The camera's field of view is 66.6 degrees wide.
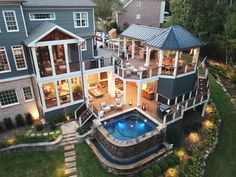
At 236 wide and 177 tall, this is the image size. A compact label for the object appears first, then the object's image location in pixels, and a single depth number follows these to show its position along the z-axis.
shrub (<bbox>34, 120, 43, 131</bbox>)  15.65
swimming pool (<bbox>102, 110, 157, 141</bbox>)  14.59
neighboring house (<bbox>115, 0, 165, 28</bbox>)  47.08
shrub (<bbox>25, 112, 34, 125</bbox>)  16.41
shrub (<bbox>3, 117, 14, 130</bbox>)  15.85
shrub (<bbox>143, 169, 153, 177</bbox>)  12.24
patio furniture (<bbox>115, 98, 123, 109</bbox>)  16.91
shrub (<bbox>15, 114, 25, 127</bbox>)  16.16
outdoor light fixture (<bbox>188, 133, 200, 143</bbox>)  16.02
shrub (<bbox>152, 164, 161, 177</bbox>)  12.57
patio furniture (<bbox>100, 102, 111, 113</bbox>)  16.55
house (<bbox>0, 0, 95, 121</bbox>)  14.27
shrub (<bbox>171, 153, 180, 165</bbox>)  13.55
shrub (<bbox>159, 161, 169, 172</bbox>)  12.96
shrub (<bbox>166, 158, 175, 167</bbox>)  13.31
